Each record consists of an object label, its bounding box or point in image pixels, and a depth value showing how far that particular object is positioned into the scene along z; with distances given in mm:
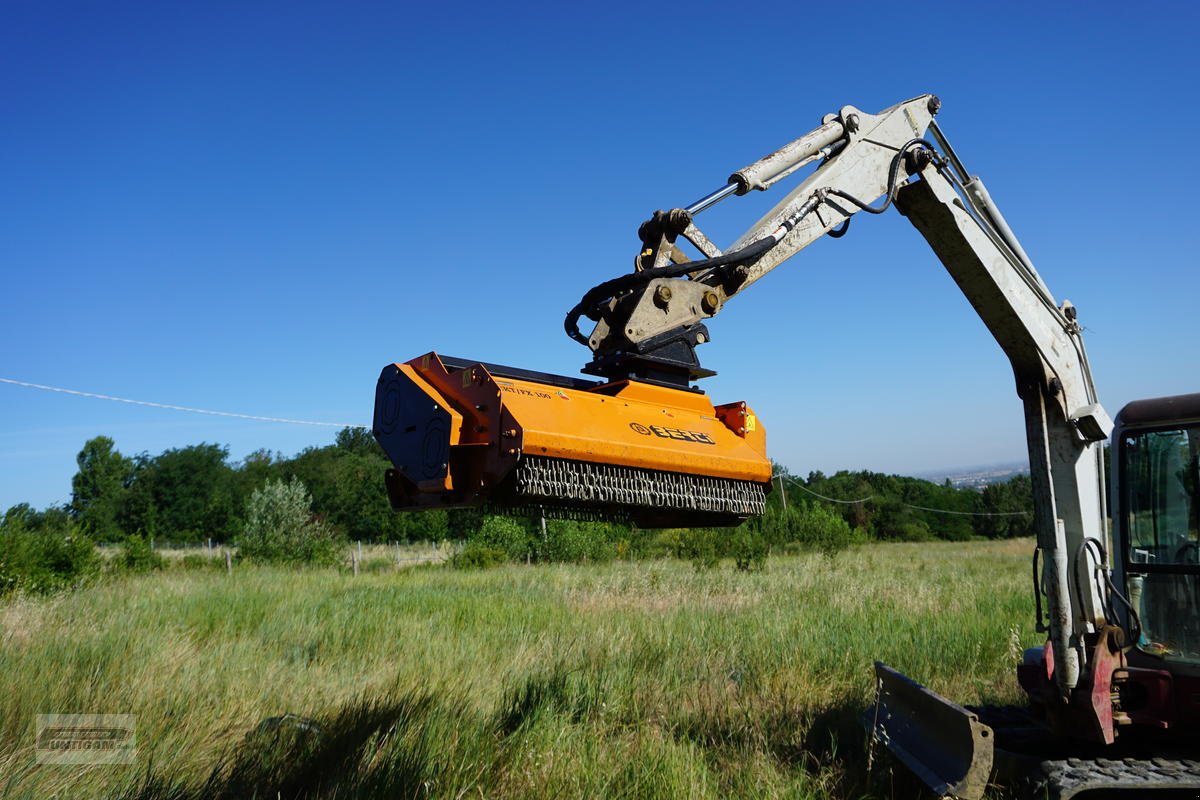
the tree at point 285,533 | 28578
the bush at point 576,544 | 26812
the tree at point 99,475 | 67750
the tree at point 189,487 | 58562
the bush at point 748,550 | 21891
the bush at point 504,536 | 28703
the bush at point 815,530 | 25672
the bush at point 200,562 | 25531
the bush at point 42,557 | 12633
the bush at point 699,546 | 23456
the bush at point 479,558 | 26234
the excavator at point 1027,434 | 3227
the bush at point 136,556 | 20745
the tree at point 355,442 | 82875
